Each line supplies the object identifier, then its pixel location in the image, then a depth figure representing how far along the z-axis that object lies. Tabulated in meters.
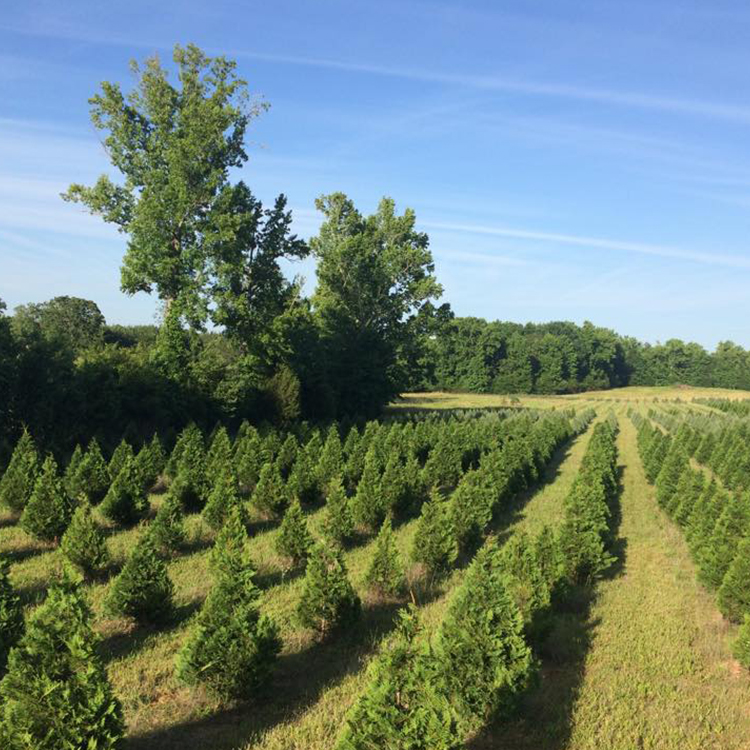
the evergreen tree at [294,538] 11.51
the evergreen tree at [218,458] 16.26
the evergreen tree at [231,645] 6.64
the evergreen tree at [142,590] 8.59
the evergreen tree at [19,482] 14.28
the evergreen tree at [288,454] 20.41
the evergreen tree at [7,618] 7.32
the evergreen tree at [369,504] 14.77
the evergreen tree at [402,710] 4.92
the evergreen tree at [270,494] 15.09
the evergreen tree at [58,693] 4.96
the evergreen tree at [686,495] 16.53
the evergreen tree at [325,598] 8.55
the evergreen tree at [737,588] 9.81
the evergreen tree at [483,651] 6.49
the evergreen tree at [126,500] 13.68
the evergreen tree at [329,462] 18.72
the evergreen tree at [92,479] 16.02
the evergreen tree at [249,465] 18.47
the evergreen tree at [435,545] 11.95
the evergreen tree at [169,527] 11.55
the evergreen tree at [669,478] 19.47
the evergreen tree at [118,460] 16.81
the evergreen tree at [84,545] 10.45
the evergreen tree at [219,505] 13.55
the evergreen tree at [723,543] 11.26
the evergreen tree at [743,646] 8.23
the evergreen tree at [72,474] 15.86
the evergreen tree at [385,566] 10.19
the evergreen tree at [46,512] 12.13
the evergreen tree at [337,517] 12.88
